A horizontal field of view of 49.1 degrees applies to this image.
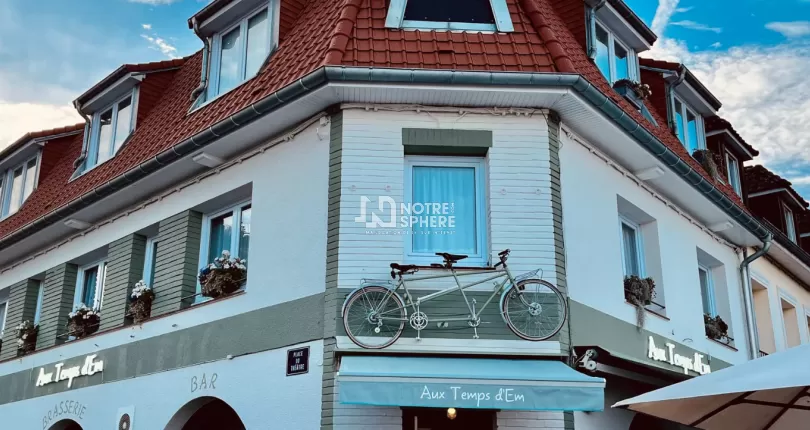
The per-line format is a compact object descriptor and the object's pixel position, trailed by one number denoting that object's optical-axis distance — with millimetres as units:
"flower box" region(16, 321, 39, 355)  16672
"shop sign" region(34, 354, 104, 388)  14500
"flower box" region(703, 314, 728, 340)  15183
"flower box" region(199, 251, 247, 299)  12469
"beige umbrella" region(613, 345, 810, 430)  5434
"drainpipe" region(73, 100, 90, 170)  17453
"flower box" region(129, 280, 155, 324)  13766
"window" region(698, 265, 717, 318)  16162
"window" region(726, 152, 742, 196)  19281
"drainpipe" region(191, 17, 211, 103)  14570
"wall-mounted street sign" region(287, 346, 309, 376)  10883
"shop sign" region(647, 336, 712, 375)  13062
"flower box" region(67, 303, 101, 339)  15219
